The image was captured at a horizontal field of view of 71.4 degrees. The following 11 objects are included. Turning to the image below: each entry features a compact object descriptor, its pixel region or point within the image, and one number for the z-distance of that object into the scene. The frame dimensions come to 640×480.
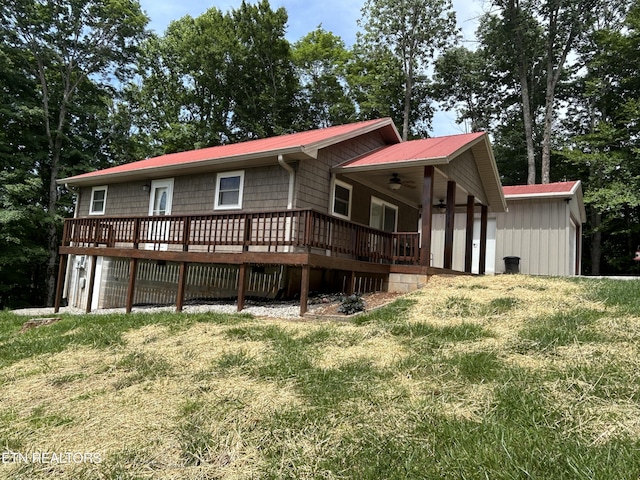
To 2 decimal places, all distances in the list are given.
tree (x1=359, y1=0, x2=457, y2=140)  27.81
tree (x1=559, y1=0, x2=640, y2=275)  20.20
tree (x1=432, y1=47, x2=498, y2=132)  29.05
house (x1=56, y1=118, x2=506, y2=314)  9.26
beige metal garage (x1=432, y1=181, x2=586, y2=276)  14.57
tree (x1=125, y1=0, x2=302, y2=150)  27.00
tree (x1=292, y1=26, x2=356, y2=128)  28.44
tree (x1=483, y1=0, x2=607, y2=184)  24.03
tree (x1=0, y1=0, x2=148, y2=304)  20.42
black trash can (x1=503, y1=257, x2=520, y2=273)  14.85
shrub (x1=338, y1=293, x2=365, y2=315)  6.99
